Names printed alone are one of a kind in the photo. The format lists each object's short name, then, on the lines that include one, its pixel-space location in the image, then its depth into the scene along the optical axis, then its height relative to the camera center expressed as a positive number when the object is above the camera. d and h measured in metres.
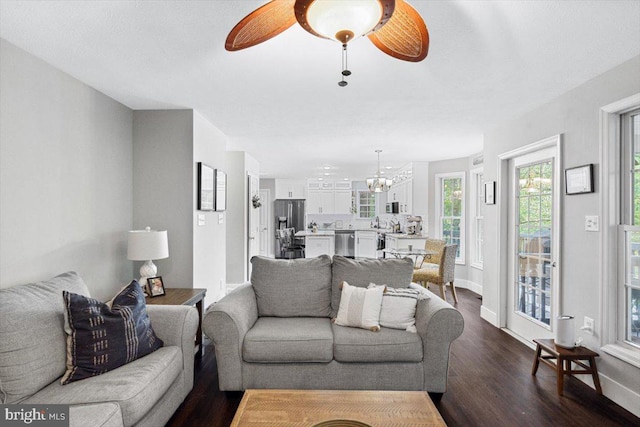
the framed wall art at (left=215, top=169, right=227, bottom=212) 4.40 +0.31
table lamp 3.09 -0.30
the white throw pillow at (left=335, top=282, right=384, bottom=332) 2.70 -0.74
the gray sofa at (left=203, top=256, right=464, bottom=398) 2.47 -0.99
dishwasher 9.94 -0.85
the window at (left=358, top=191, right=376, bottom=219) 10.91 +0.27
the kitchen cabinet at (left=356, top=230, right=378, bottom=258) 9.10 -0.77
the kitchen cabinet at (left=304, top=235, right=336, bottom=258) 9.16 -0.80
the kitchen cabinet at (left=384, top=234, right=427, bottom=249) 6.65 -0.51
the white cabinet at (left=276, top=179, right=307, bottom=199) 10.91 +0.77
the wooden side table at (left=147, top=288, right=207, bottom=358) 2.95 -0.72
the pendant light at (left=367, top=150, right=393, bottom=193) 6.99 +0.60
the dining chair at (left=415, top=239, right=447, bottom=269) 5.80 -0.60
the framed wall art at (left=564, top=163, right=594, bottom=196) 2.80 +0.28
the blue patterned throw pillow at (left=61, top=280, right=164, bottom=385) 1.92 -0.69
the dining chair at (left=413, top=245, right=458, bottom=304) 5.12 -0.87
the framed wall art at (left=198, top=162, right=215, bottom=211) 3.81 +0.30
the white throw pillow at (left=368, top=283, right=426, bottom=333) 2.67 -0.74
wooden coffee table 1.59 -0.93
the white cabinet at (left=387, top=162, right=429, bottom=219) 7.09 +0.51
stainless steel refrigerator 10.90 +0.03
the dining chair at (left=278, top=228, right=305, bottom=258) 10.42 -0.95
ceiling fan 1.16 +0.69
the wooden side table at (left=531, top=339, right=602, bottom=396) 2.64 -1.10
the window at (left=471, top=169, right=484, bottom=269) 6.14 -0.08
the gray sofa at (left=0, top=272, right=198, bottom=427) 1.69 -0.86
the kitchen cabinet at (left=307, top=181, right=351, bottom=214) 10.69 +0.45
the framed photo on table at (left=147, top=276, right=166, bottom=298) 3.12 -0.64
